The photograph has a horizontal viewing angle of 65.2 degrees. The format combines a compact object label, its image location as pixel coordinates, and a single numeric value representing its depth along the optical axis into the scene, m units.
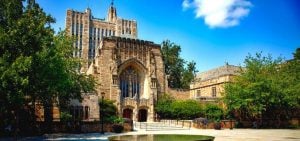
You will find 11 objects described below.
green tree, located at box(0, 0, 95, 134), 12.46
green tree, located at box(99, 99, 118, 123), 28.98
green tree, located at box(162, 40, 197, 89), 47.03
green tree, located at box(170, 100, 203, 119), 31.75
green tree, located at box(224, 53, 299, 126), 27.36
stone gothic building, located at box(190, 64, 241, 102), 35.73
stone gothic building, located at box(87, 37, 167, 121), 31.71
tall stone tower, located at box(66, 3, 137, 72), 62.08
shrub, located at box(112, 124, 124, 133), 21.56
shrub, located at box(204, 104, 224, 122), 31.09
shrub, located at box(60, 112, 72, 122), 21.39
